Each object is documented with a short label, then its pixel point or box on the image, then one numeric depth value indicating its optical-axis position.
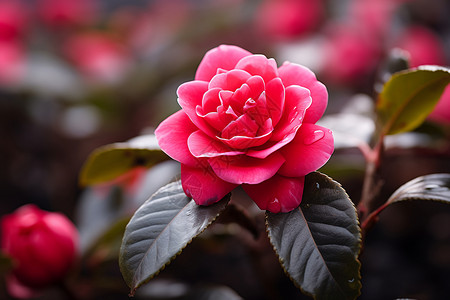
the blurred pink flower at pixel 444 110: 0.91
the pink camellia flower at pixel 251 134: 0.42
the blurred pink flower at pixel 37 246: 0.64
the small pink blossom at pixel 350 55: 1.14
